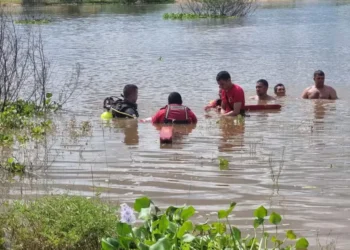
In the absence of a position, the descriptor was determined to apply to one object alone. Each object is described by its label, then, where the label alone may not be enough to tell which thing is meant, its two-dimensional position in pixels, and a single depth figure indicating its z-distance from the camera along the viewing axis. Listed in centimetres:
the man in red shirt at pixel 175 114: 1209
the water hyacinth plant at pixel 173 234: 448
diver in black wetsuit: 1302
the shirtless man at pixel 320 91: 1526
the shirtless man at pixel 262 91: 1535
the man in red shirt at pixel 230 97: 1311
